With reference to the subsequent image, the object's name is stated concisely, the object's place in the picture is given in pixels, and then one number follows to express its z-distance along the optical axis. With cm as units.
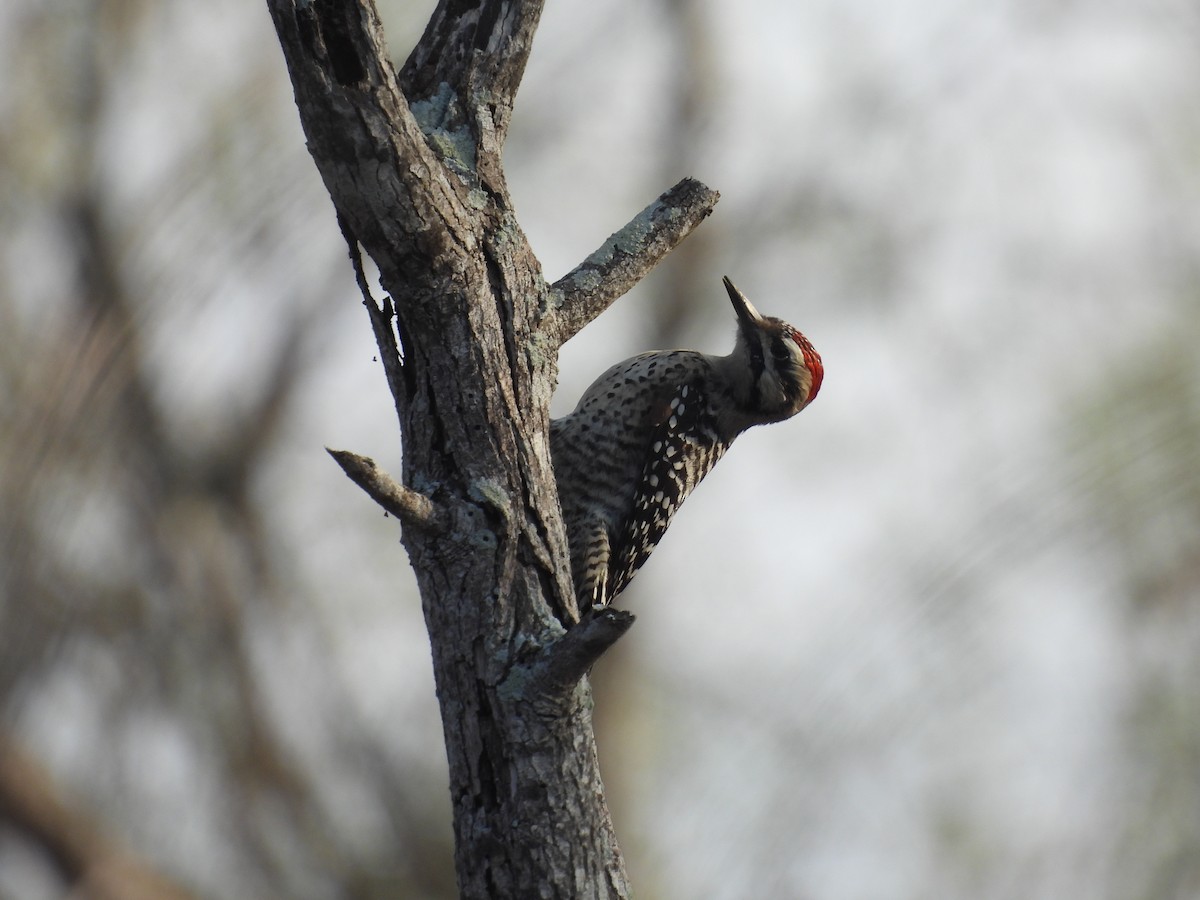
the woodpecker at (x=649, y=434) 1017
